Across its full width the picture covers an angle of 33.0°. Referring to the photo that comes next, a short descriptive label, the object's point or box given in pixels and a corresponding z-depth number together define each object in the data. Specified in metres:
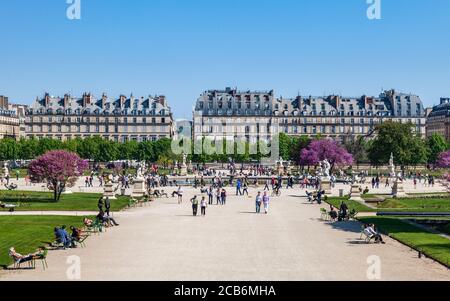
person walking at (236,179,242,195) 73.09
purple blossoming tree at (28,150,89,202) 57.59
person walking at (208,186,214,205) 60.60
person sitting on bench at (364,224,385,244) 35.25
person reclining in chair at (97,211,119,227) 41.72
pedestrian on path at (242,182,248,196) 73.75
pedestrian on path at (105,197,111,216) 47.16
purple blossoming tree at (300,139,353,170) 123.25
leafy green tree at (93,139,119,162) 159.00
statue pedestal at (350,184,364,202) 64.44
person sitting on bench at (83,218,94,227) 40.00
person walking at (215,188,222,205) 60.47
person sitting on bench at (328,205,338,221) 46.84
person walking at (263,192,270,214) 51.98
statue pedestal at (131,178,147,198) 67.88
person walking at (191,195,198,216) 49.22
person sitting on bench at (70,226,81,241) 34.03
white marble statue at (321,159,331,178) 72.54
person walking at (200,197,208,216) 49.69
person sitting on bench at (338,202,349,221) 46.77
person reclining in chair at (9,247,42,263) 27.80
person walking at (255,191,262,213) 52.30
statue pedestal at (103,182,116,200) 60.71
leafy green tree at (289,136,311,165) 134.25
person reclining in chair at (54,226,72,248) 33.31
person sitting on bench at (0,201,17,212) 50.25
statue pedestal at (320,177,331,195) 71.25
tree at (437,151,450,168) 86.44
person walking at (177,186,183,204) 62.23
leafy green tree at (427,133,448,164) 146.96
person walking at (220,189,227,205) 59.75
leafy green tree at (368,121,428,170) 117.89
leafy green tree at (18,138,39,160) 155.00
